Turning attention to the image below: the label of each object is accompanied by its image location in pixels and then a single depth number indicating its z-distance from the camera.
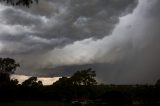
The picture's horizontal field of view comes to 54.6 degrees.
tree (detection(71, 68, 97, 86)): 57.94
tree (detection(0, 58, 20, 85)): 56.89
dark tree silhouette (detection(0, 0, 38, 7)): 10.12
